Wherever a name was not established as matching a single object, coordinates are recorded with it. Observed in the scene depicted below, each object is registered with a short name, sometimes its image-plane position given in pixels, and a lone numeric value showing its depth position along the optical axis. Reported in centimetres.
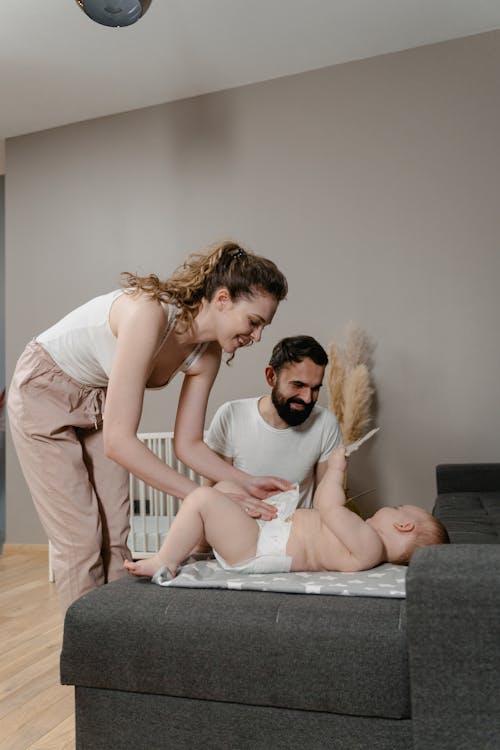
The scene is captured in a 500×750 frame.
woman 155
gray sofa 112
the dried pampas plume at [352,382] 356
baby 163
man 235
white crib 371
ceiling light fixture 250
